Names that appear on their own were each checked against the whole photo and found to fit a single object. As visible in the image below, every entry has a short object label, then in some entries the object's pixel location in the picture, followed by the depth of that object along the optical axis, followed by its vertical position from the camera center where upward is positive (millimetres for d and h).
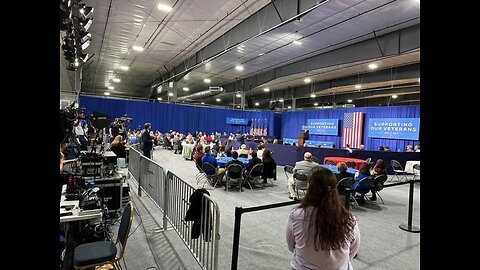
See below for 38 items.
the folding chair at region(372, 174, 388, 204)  5651 -937
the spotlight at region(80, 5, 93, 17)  6257 +2876
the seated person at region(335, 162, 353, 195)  5641 -802
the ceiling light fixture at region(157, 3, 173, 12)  7458 +3636
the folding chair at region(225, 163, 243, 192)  6465 -1051
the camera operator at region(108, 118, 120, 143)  9531 -33
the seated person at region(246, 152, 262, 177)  7031 -813
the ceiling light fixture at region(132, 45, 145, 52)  11791 +3761
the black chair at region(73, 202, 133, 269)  2365 -1228
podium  15102 -249
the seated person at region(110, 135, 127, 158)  6672 -534
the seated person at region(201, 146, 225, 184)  6853 -868
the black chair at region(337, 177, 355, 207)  5340 -991
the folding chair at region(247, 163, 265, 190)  6792 -1091
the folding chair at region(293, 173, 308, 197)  5784 -1065
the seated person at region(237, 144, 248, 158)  8883 -747
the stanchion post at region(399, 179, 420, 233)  4241 -1512
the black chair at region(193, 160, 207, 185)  7955 -1497
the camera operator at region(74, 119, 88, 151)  7366 -348
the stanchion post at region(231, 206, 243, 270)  2346 -970
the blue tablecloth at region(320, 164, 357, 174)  6234 -867
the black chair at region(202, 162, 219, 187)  6769 -1072
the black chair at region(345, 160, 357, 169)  8438 -916
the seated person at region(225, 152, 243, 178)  6505 -1055
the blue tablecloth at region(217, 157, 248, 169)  7406 -891
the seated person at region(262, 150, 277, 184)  7312 -924
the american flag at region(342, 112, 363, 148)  15230 +450
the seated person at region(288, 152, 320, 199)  5817 -785
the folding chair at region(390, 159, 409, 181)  9008 -1144
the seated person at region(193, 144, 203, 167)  7469 -795
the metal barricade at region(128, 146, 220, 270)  2754 -1114
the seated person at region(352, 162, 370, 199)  5539 -802
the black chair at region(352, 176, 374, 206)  5351 -962
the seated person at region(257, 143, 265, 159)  9434 -654
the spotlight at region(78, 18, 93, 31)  6666 +2744
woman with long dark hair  1789 -672
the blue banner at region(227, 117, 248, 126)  21406 +921
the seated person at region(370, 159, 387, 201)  5914 -750
